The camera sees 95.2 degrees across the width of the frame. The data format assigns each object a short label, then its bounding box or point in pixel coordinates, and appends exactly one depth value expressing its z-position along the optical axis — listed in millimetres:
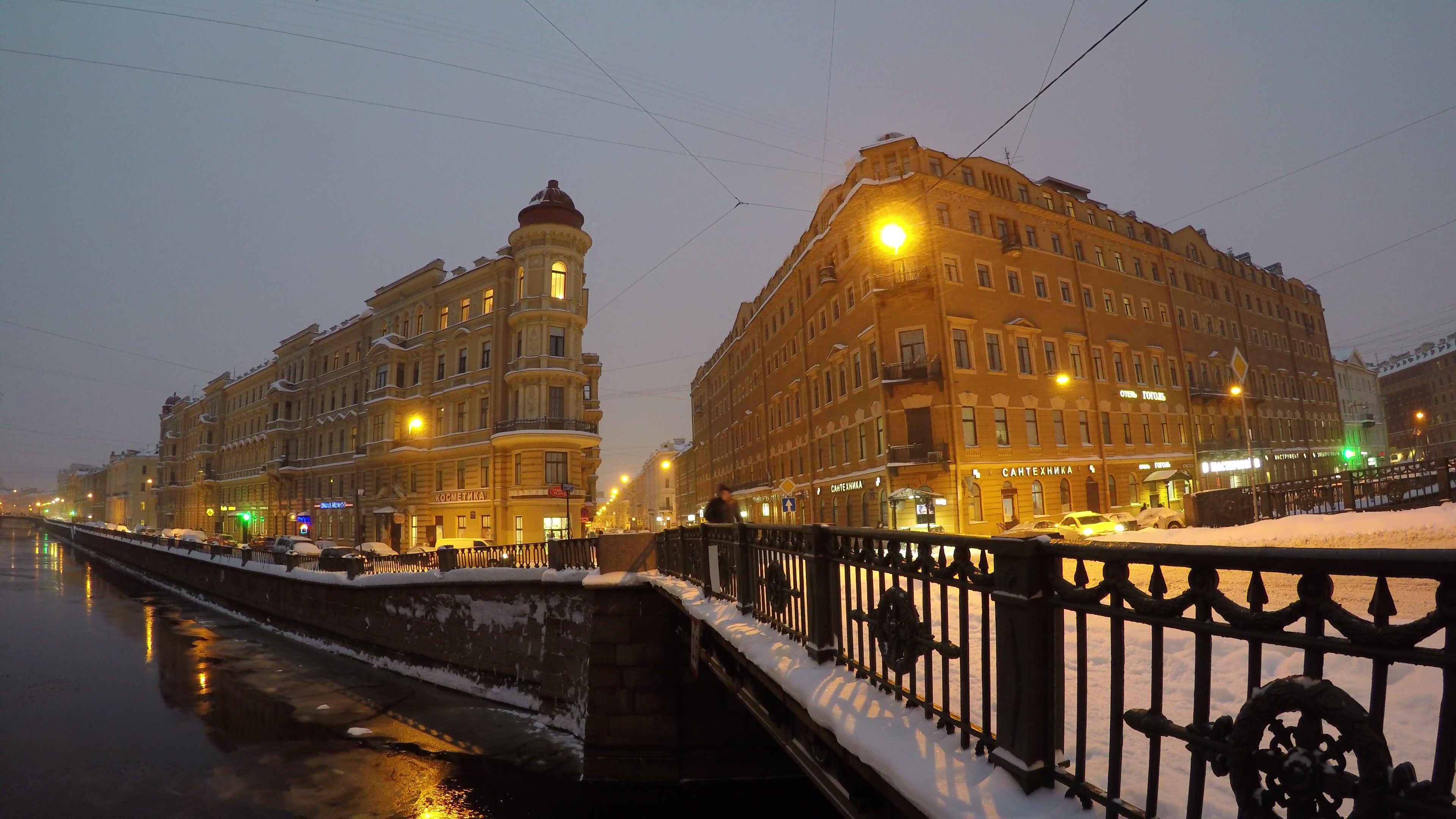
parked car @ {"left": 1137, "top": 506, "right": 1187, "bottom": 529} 24656
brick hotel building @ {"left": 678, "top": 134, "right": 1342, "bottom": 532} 30656
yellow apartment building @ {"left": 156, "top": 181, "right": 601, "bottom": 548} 34656
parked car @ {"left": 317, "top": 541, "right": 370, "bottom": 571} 23562
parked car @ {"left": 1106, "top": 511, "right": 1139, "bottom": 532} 24750
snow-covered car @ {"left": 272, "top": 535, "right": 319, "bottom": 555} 29211
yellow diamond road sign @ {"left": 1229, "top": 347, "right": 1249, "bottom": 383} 23938
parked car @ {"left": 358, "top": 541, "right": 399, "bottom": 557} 31172
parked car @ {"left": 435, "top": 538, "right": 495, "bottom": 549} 34938
